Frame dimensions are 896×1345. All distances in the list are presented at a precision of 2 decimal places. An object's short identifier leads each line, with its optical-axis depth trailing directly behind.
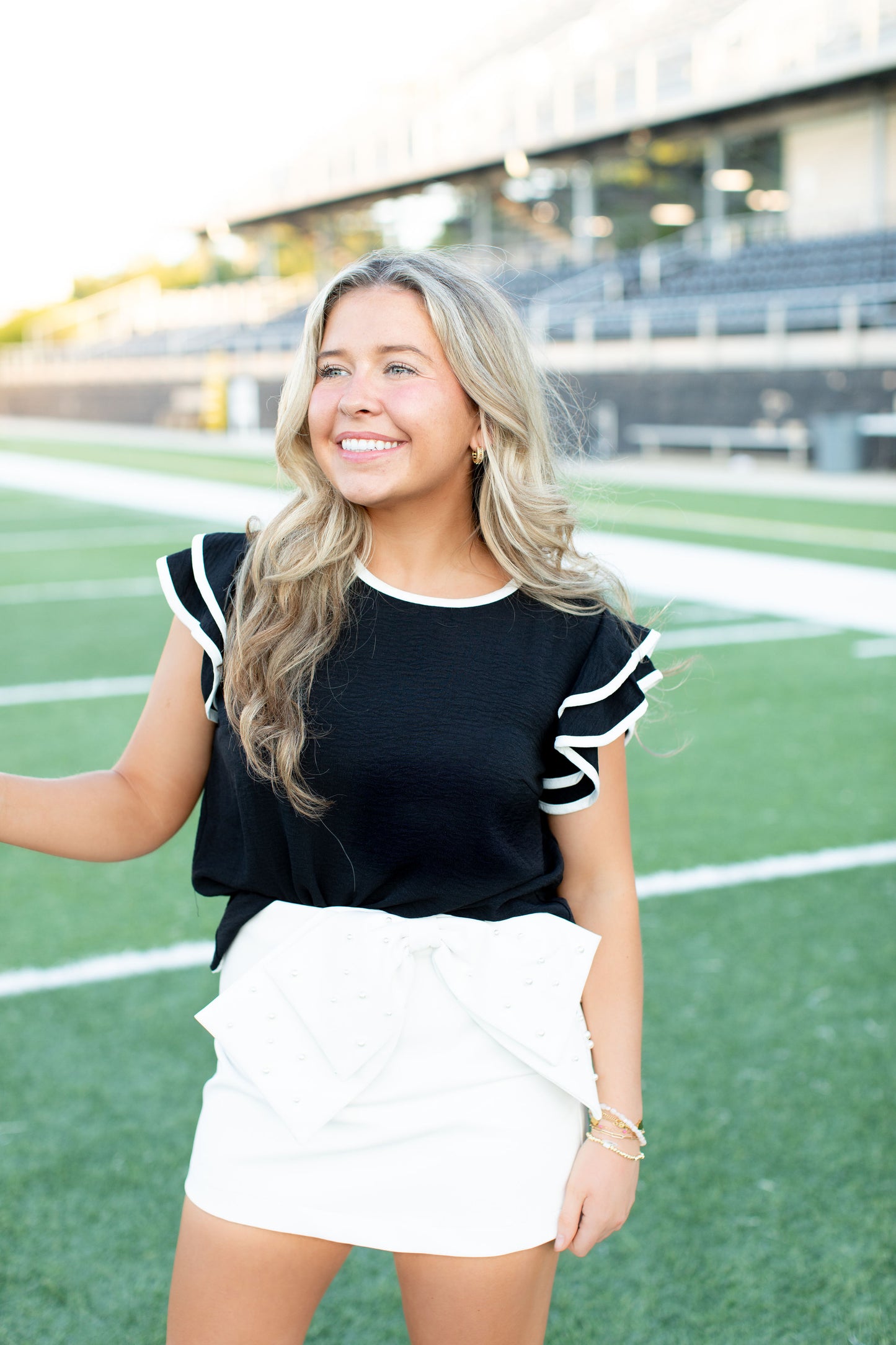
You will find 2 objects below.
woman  2.86
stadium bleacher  29.56
